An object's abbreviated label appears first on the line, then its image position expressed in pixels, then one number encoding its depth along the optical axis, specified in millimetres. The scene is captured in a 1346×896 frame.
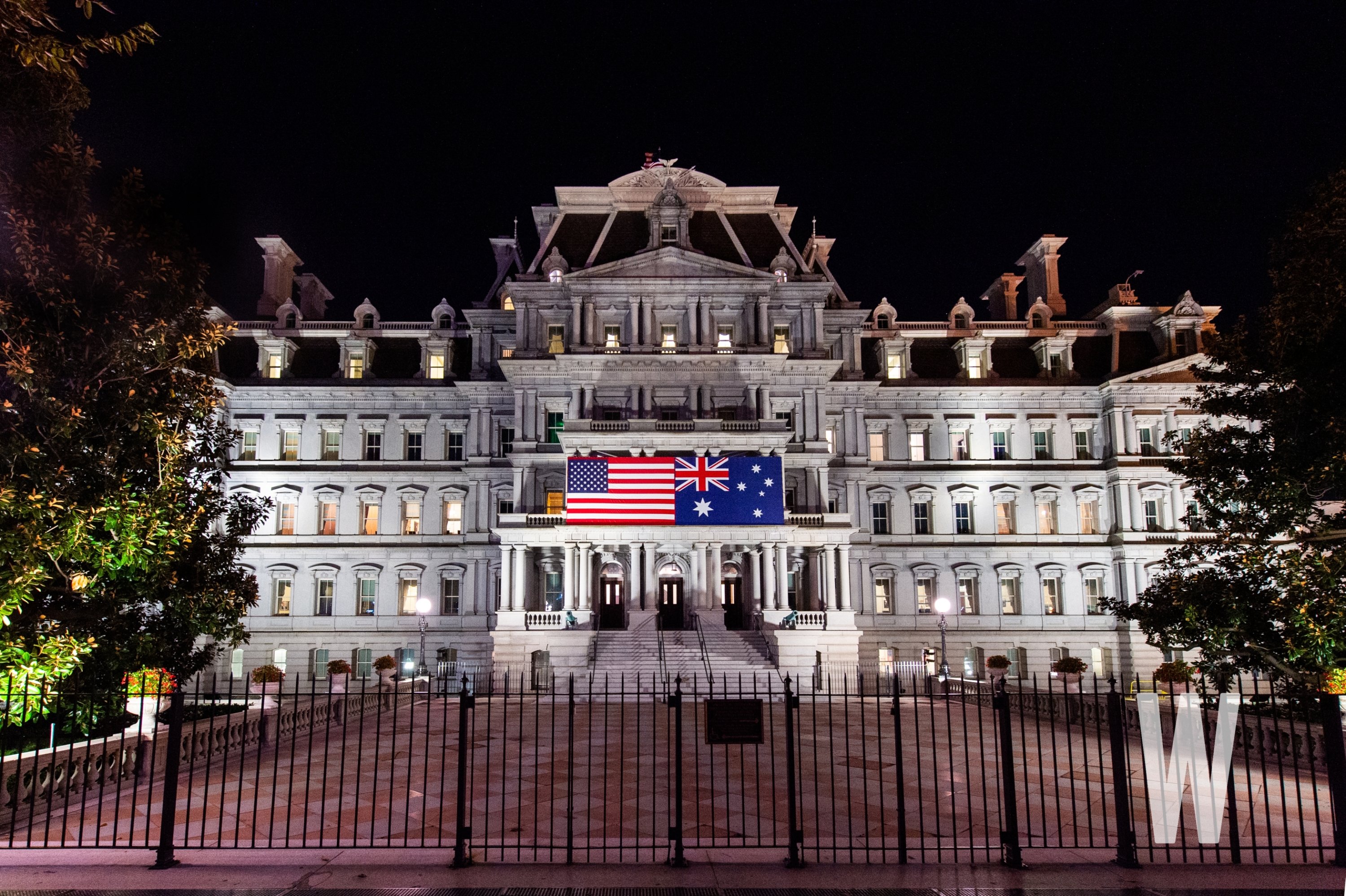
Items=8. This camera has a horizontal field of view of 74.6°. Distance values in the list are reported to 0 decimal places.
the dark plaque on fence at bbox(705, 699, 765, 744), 11070
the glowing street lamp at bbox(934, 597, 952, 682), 34562
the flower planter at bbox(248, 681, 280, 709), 22634
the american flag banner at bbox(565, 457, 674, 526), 38188
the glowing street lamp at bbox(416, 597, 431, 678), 38156
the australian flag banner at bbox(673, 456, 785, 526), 38531
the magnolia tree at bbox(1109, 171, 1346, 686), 15438
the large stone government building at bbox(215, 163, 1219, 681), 41969
